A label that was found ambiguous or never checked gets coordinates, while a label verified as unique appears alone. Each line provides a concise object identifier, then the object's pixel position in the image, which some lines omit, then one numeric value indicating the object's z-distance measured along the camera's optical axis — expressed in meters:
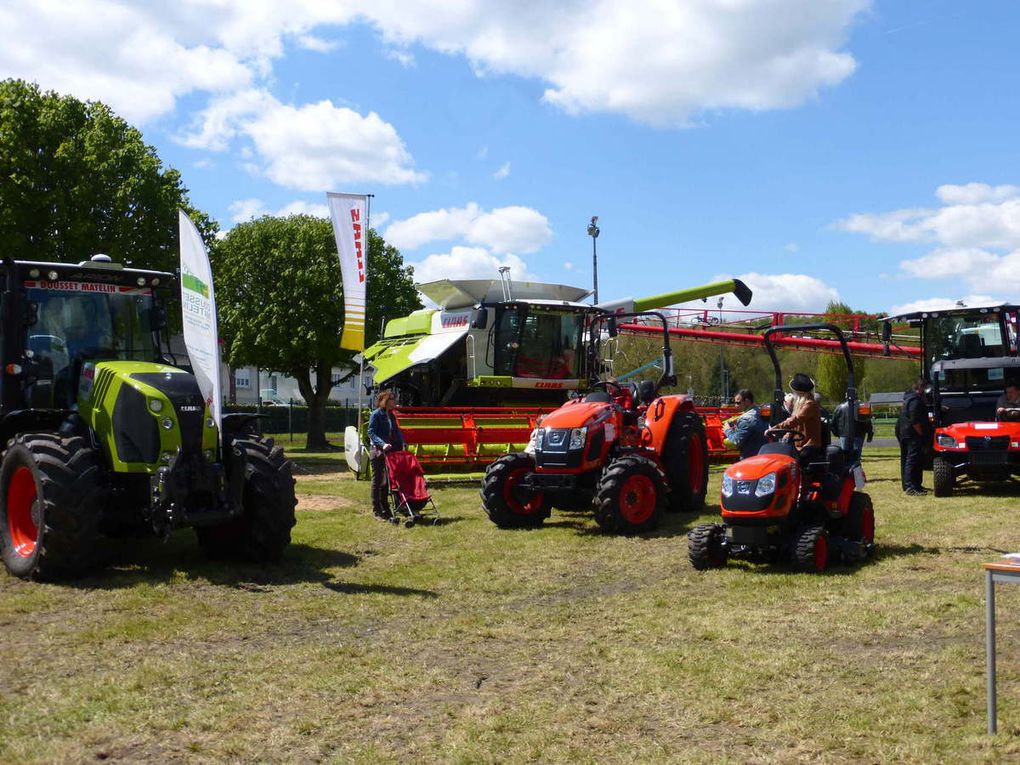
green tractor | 7.34
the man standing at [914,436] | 13.06
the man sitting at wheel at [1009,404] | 12.33
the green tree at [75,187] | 19.39
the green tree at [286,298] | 27.55
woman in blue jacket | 11.46
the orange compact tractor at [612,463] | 9.76
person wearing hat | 8.27
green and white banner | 6.95
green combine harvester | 15.51
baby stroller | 11.27
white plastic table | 4.04
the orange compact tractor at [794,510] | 7.70
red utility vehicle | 12.25
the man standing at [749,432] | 11.09
